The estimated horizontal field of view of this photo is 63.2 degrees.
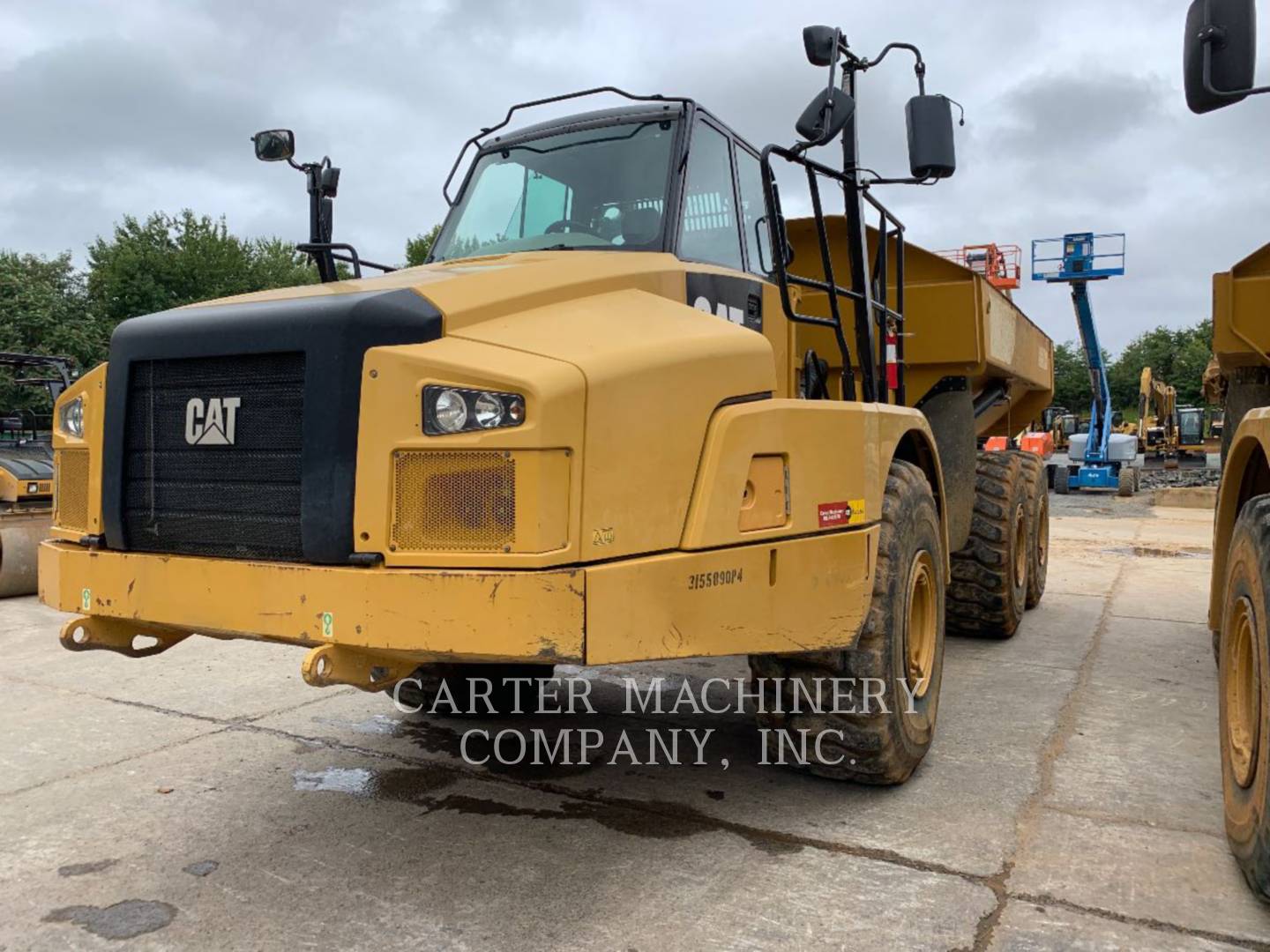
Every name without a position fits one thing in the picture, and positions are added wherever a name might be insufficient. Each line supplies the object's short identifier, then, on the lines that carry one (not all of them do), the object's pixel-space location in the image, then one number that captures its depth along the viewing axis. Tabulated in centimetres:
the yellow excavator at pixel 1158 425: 3142
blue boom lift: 2419
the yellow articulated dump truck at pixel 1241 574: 283
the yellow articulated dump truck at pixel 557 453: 269
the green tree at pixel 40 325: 2741
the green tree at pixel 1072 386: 7488
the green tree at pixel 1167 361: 6050
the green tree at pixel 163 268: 3403
